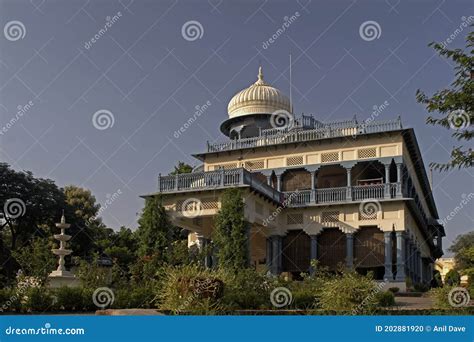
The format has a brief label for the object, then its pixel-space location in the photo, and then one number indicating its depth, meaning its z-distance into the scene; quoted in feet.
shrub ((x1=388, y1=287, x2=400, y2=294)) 83.23
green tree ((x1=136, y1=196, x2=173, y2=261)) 79.36
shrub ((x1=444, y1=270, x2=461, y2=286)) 88.60
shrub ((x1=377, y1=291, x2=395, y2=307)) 57.31
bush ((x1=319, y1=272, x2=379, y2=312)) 42.96
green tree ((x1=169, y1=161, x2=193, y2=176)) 134.82
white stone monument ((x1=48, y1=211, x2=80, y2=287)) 68.74
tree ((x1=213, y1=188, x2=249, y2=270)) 80.33
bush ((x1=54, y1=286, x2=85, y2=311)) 54.08
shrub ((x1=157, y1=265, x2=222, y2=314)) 41.07
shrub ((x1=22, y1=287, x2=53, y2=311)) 51.49
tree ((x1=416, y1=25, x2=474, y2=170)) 38.24
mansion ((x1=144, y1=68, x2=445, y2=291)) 89.40
